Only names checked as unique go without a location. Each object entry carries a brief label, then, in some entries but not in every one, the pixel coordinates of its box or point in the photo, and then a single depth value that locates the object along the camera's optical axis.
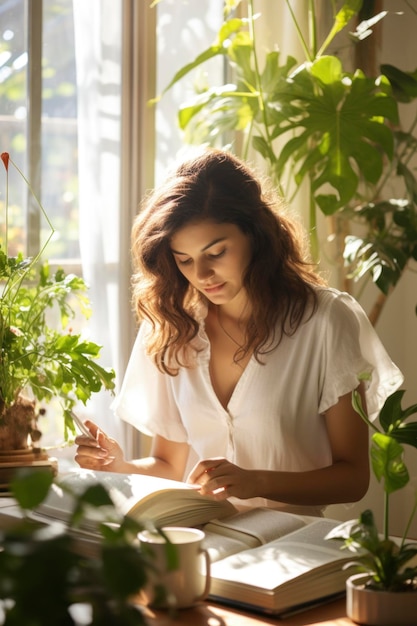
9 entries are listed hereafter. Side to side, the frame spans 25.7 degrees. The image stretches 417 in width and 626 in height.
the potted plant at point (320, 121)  2.59
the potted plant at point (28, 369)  1.75
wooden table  1.10
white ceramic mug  1.10
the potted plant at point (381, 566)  1.06
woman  1.91
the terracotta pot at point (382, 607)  1.05
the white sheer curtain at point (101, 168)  2.62
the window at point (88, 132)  2.55
